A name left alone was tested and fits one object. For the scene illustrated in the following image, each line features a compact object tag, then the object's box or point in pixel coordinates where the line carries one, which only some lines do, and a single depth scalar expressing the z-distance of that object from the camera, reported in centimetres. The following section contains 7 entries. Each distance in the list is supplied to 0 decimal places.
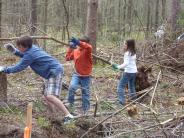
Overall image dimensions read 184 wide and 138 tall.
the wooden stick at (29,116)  478
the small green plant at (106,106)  862
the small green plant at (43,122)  673
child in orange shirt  833
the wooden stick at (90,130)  651
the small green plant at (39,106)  785
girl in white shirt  947
